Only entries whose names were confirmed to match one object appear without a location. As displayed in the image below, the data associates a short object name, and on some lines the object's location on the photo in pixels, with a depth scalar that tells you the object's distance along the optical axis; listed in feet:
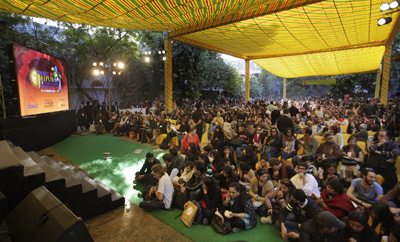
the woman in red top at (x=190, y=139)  20.62
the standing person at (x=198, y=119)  24.39
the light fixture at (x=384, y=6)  19.53
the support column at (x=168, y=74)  36.29
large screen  23.32
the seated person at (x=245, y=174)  14.05
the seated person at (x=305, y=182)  11.69
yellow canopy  17.19
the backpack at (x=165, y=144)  27.20
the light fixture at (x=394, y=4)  18.53
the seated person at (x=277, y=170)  13.43
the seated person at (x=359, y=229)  7.83
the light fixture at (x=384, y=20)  21.22
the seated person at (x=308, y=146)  16.48
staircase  9.36
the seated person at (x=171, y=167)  15.06
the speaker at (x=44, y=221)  6.80
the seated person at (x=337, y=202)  9.69
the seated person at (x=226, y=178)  13.29
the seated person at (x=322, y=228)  7.86
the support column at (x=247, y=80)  55.70
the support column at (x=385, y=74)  36.40
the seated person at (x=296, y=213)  9.75
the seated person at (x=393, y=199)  8.66
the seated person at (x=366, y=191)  10.36
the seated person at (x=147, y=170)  16.01
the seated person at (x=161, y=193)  12.82
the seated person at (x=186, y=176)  13.95
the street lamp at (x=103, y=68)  39.48
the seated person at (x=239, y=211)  10.80
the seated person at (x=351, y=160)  14.40
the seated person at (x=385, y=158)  13.23
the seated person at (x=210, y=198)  11.75
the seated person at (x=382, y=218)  8.53
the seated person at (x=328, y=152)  15.49
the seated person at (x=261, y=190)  12.11
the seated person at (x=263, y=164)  14.11
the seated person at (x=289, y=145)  17.47
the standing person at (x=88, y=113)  43.37
